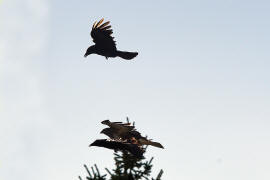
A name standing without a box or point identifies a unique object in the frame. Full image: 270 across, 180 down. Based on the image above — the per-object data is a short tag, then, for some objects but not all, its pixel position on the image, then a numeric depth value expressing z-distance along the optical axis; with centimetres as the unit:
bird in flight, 1762
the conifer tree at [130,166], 1349
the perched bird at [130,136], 1208
